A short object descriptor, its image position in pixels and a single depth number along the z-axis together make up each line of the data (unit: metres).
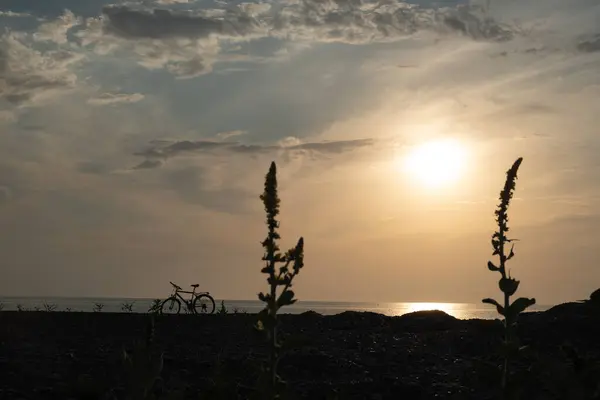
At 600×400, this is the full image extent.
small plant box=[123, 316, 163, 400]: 6.79
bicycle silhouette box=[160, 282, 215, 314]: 30.41
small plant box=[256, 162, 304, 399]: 6.98
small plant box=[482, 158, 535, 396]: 8.71
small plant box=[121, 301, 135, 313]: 24.68
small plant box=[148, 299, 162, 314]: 24.28
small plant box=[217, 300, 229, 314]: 22.32
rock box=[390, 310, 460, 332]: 19.94
